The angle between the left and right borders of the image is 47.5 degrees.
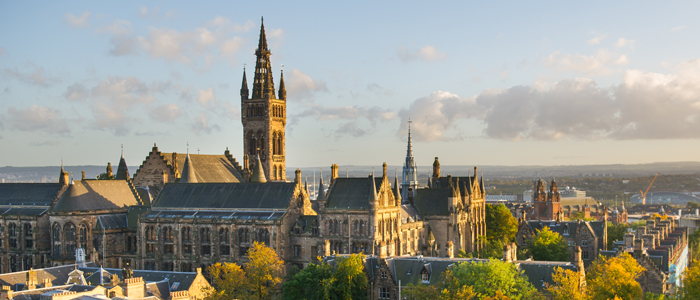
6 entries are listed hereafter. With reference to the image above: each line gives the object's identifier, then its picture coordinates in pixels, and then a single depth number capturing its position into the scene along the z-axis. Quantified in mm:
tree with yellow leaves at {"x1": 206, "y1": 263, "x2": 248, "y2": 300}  92819
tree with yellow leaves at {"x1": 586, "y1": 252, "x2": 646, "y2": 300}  75688
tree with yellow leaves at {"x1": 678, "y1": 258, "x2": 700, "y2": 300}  79438
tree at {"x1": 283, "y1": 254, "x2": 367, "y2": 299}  83625
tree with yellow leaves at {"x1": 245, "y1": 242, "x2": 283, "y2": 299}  96312
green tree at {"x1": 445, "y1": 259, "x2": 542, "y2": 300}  74625
